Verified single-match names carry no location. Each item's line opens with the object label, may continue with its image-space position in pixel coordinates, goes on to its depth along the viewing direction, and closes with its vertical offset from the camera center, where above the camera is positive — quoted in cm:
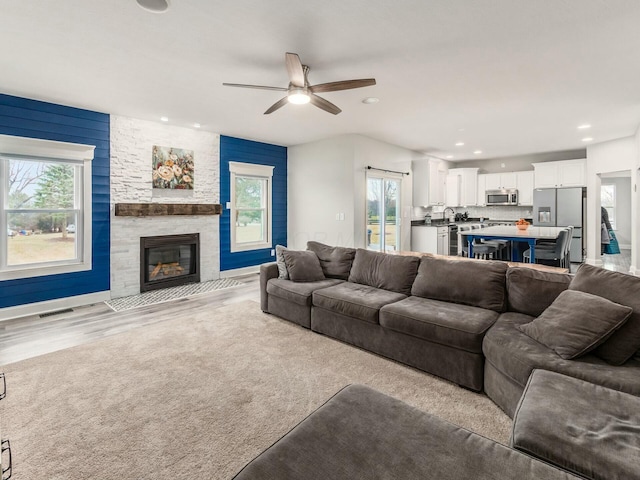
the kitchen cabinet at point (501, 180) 909 +155
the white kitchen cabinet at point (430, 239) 800 -6
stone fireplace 505 +57
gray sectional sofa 194 -63
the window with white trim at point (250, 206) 663 +64
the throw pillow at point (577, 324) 194 -54
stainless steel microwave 901 +109
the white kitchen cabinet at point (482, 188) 953 +138
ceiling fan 284 +141
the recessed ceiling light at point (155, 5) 229 +162
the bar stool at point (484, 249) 655 -25
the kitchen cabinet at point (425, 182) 827 +137
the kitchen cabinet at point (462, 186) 955 +145
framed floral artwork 545 +116
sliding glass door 681 +52
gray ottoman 109 -77
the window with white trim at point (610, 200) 1036 +114
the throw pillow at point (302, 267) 404 -37
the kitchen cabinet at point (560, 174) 784 +153
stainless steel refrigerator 775 +63
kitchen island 529 +4
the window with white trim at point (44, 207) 414 +40
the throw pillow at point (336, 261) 420 -31
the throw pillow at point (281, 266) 412 -37
